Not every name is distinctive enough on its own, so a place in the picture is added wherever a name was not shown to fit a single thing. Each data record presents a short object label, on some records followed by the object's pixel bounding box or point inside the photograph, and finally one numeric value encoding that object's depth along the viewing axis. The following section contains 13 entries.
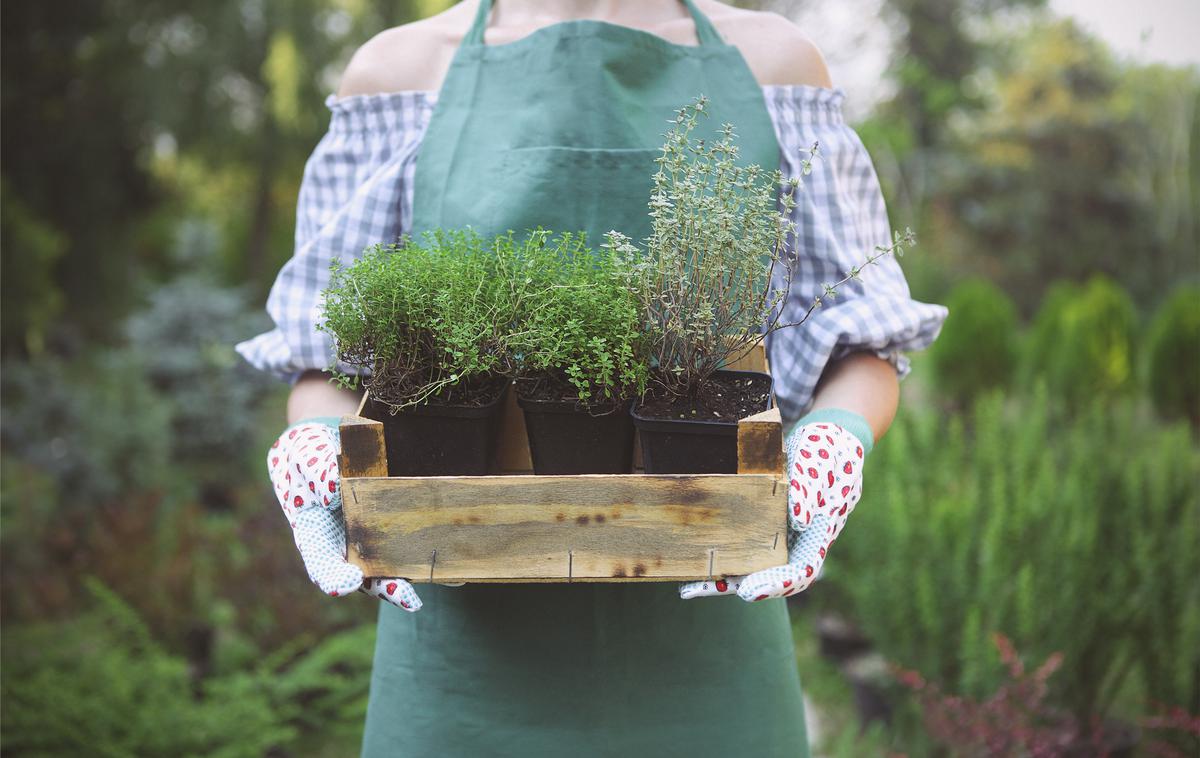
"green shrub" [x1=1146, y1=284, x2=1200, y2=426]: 5.75
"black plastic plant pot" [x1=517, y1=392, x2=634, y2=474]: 1.11
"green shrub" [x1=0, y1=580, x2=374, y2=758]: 2.63
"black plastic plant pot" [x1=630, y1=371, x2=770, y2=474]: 1.06
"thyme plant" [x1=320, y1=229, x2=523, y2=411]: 1.09
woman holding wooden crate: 1.33
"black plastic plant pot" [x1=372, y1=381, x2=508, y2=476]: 1.11
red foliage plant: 2.24
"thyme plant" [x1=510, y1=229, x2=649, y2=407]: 1.07
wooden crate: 1.05
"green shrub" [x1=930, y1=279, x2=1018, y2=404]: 7.08
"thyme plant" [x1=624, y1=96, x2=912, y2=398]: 1.09
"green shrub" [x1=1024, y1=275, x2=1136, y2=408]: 5.78
